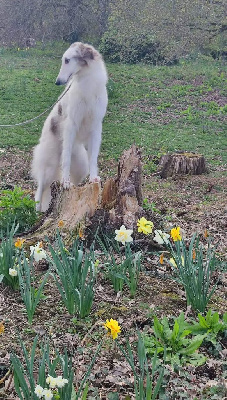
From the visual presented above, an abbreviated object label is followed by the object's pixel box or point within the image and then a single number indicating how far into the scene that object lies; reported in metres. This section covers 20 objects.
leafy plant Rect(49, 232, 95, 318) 2.54
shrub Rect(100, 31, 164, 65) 18.08
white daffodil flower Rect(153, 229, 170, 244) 3.01
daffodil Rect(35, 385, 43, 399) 1.67
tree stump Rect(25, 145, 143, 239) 3.86
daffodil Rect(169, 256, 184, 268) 2.91
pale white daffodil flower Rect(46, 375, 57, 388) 1.69
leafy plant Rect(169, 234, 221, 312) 2.64
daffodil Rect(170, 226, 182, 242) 2.75
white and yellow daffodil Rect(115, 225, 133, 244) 2.87
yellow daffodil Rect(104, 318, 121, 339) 2.05
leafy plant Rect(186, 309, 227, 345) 2.52
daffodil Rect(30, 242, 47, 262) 2.77
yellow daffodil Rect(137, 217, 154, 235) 2.99
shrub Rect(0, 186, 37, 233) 4.12
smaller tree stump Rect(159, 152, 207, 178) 7.67
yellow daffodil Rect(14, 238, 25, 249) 2.81
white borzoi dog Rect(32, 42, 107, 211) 4.49
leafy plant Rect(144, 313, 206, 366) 2.35
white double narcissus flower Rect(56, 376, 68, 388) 1.68
